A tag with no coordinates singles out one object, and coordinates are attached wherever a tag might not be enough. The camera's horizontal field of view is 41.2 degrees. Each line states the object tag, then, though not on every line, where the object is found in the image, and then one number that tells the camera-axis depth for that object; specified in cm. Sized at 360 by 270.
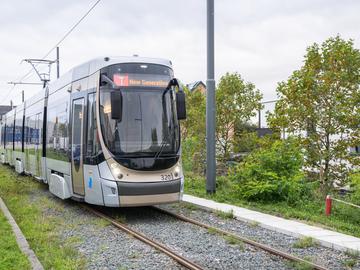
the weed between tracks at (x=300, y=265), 661
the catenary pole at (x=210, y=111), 1423
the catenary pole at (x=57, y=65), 3024
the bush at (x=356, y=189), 1141
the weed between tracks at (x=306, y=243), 799
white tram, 1000
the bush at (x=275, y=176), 1301
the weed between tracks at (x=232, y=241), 805
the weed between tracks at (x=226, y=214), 1077
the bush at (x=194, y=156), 2188
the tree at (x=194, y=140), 2200
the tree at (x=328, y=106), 1521
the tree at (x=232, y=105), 2500
